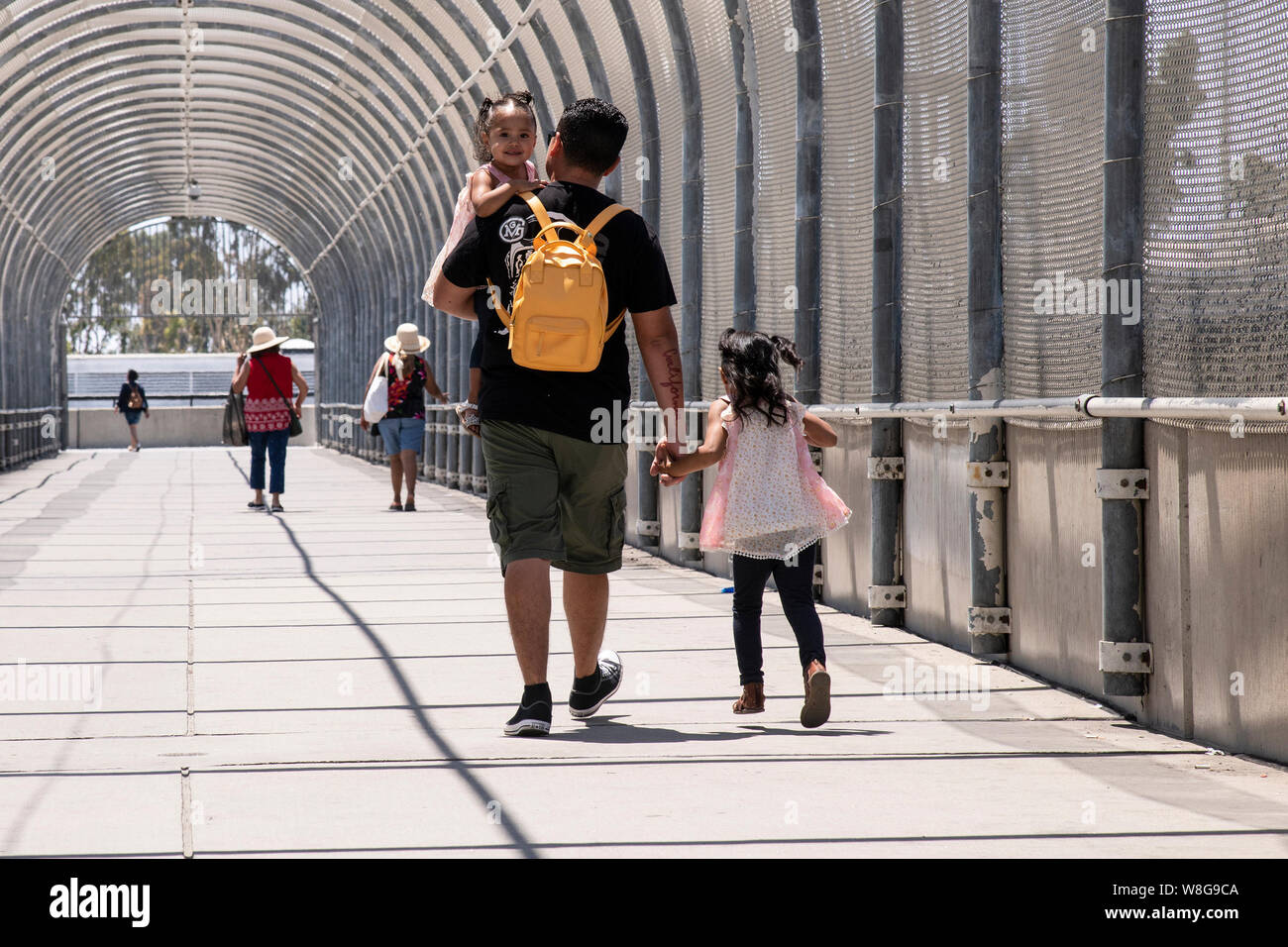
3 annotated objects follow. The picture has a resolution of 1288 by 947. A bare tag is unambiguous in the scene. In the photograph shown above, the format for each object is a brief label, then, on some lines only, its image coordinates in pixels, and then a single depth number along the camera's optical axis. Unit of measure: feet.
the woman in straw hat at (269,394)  53.98
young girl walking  19.47
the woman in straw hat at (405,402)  56.29
